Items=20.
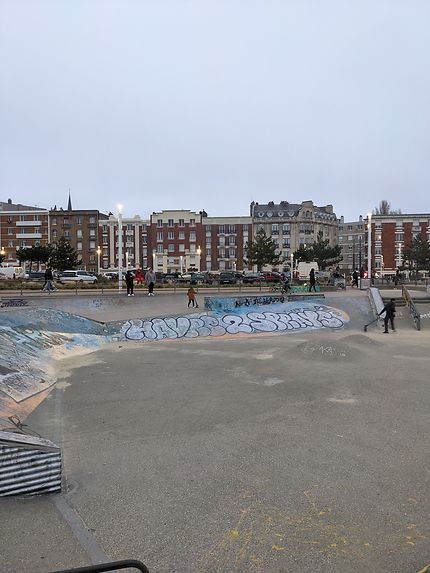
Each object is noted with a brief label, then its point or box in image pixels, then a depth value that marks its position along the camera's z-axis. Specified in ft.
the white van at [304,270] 177.78
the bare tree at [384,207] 427.33
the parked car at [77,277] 161.27
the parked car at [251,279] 155.82
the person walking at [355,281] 129.39
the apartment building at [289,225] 335.67
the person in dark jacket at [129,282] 90.07
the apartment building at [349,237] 431.02
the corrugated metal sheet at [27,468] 17.16
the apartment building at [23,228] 324.60
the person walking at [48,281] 99.55
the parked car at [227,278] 140.56
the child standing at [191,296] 82.69
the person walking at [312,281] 102.66
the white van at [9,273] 190.94
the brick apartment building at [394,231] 324.60
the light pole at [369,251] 119.70
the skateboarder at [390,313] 69.26
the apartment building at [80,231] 325.01
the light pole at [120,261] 106.24
